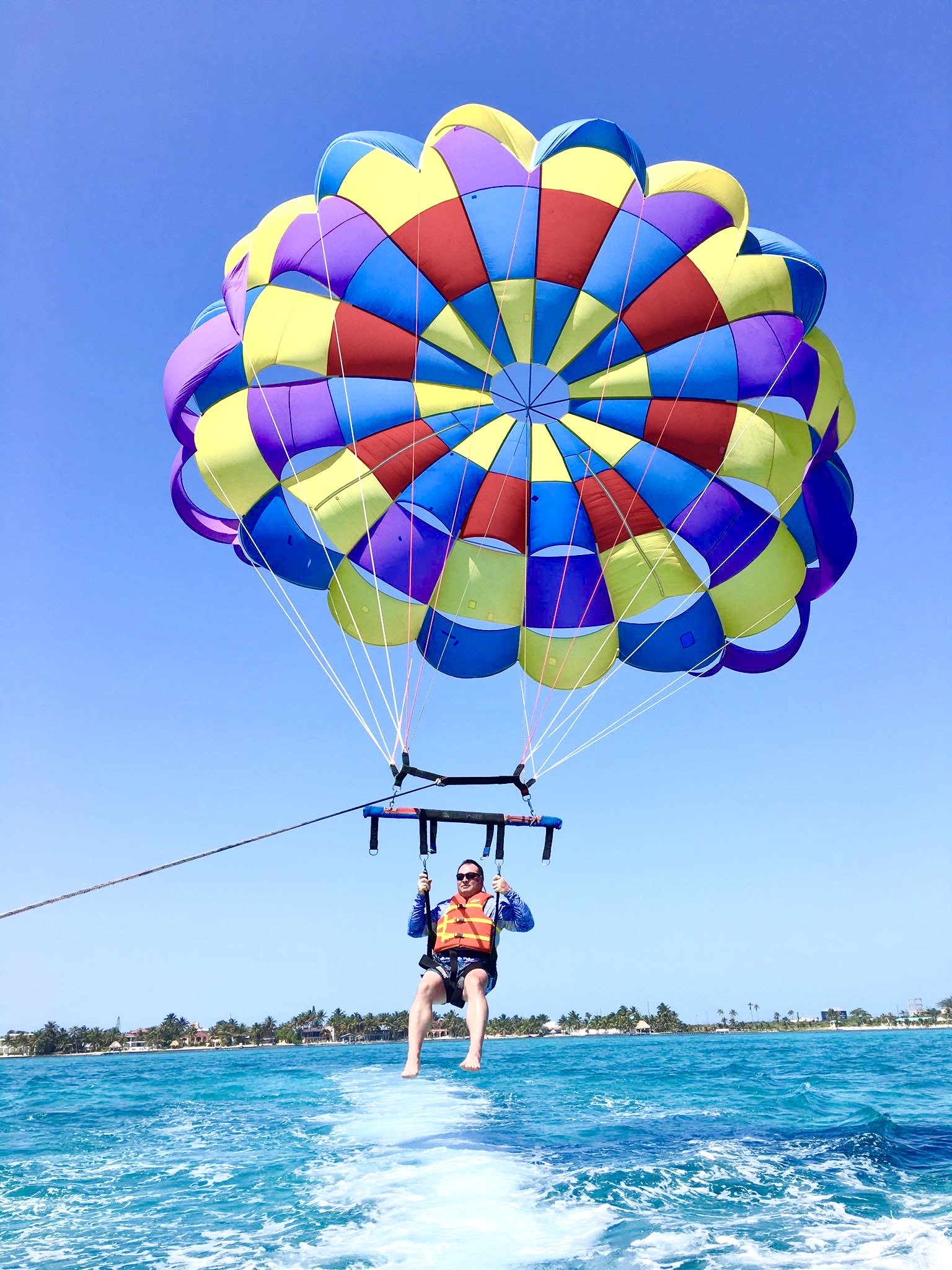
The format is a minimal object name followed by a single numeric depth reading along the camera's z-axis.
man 6.13
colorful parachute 7.34
